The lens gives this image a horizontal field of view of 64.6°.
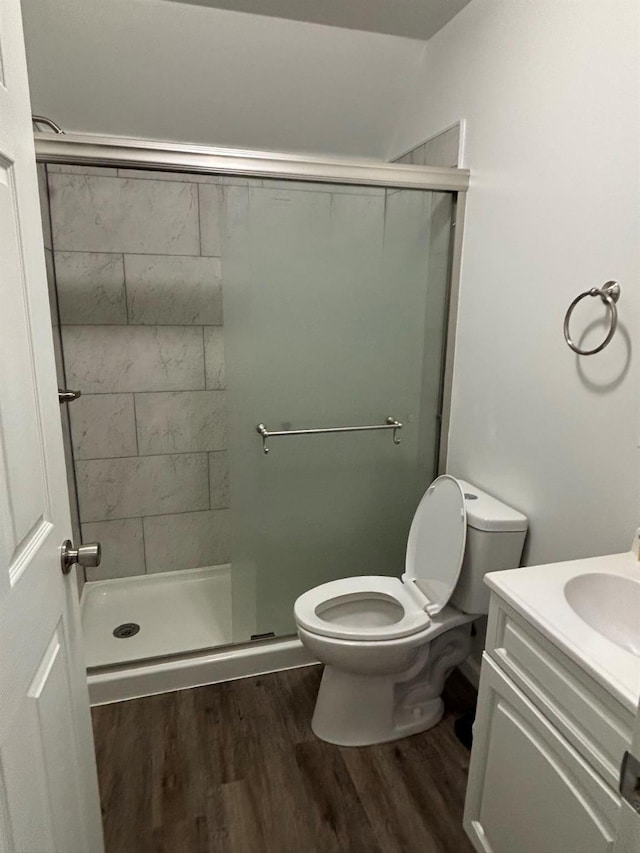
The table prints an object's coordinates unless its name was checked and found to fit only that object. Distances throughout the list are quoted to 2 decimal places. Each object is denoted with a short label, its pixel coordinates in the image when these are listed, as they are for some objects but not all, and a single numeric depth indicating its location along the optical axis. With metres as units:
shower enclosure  1.82
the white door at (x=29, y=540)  0.70
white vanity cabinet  0.90
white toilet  1.61
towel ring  1.28
